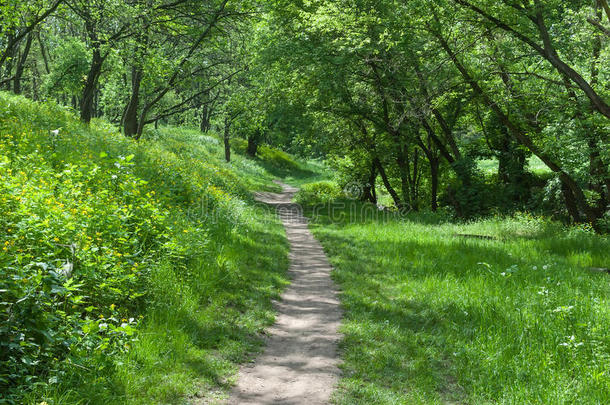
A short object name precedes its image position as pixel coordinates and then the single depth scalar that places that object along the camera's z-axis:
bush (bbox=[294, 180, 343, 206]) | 23.27
